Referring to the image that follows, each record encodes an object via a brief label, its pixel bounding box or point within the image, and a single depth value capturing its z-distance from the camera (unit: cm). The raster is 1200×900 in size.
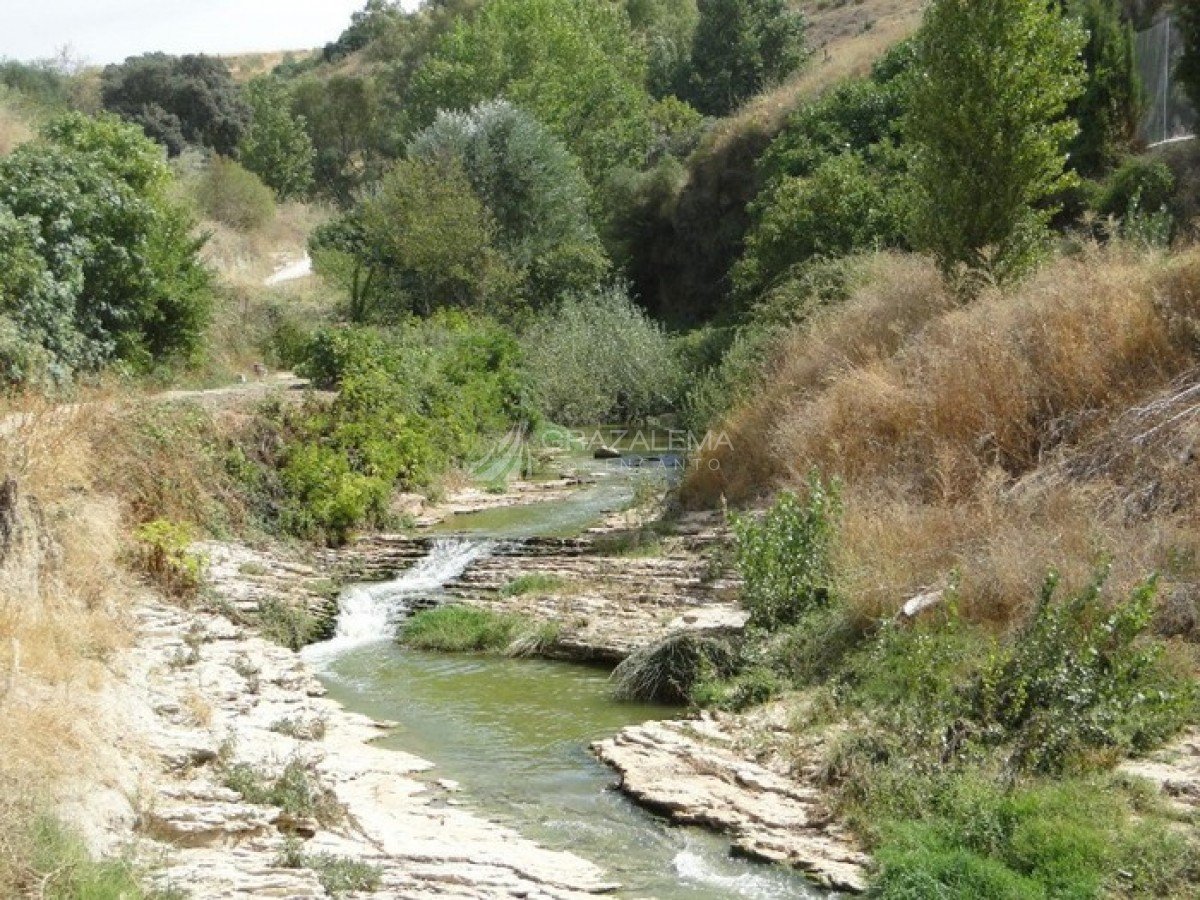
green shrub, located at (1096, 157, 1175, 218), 2276
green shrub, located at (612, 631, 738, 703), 1131
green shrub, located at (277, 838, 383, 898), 747
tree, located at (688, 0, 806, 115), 4969
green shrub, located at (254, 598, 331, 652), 1334
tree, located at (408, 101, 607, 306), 3591
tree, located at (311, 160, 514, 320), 3247
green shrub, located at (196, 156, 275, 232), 4100
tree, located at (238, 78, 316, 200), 5434
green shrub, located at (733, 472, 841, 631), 1173
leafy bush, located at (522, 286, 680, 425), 2833
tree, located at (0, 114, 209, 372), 1825
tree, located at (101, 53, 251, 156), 5625
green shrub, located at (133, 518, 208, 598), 1355
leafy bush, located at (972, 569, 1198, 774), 858
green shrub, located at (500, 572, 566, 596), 1441
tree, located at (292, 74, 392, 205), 6234
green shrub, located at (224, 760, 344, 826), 864
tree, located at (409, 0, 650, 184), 4691
